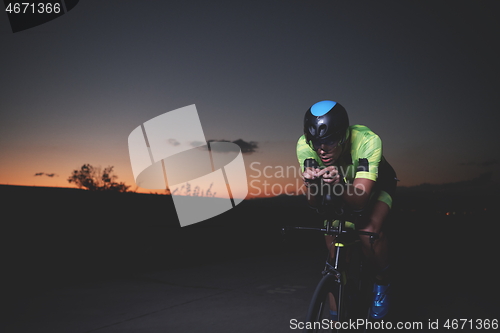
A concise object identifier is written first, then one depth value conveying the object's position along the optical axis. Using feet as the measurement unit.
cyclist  7.66
